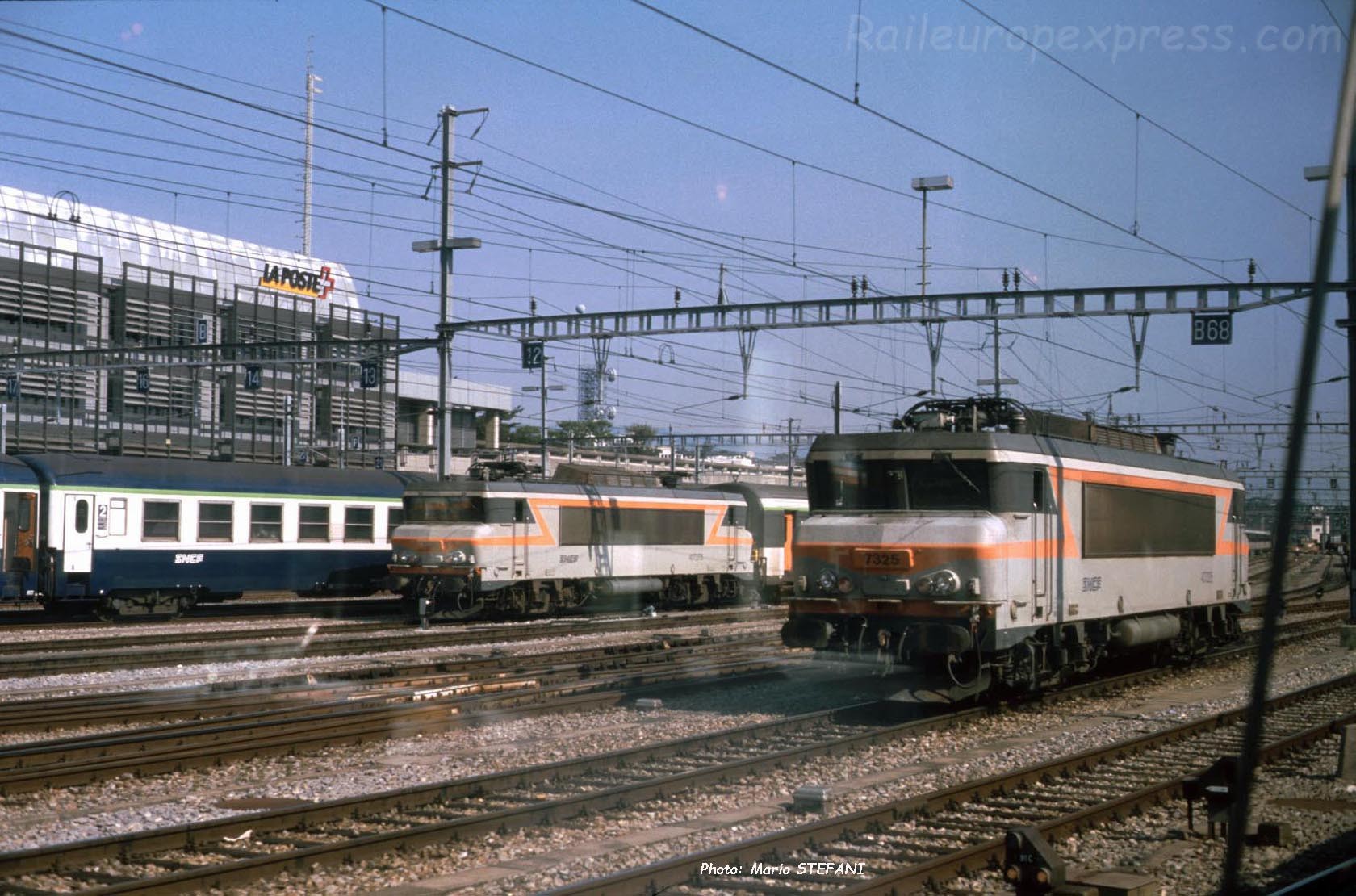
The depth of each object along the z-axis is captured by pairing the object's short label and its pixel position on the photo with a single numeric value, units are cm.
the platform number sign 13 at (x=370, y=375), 3397
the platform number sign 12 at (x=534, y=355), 3001
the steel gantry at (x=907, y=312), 2448
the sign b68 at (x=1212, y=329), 2450
